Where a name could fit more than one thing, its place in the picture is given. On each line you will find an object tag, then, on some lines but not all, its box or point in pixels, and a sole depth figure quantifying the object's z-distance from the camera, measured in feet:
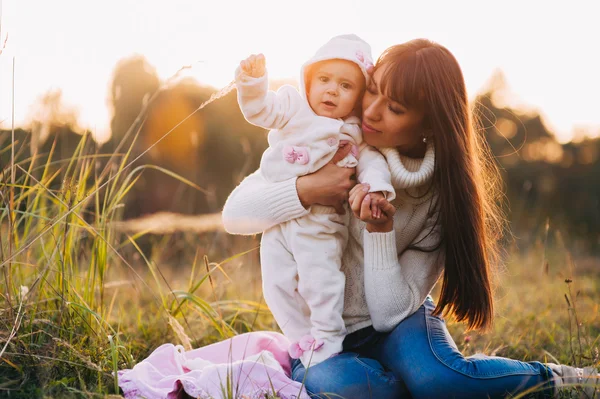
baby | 6.68
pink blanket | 6.31
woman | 6.44
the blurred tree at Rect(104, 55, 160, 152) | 24.09
